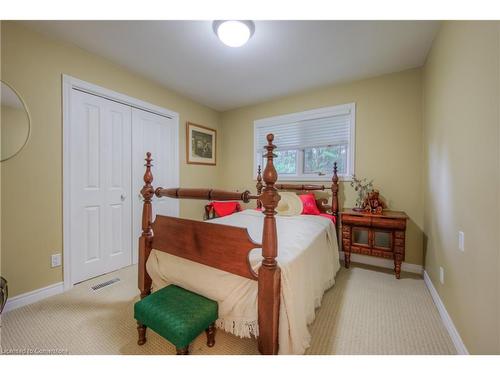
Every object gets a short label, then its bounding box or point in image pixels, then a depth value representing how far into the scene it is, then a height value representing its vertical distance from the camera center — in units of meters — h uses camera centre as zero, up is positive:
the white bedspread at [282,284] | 1.23 -0.66
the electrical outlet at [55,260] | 2.05 -0.74
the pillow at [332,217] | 2.70 -0.39
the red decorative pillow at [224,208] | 3.52 -0.37
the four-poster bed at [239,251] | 1.19 -0.45
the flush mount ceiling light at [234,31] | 1.70 +1.29
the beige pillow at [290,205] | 2.74 -0.25
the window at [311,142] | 2.98 +0.70
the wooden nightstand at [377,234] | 2.30 -0.55
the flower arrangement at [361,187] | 2.78 +0.00
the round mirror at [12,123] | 1.75 +0.53
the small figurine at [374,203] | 2.54 -0.20
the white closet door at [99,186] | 2.22 -0.01
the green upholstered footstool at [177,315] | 1.15 -0.75
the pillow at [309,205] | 2.80 -0.24
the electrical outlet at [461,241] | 1.36 -0.35
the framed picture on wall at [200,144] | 3.50 +0.74
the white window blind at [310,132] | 3.01 +0.85
